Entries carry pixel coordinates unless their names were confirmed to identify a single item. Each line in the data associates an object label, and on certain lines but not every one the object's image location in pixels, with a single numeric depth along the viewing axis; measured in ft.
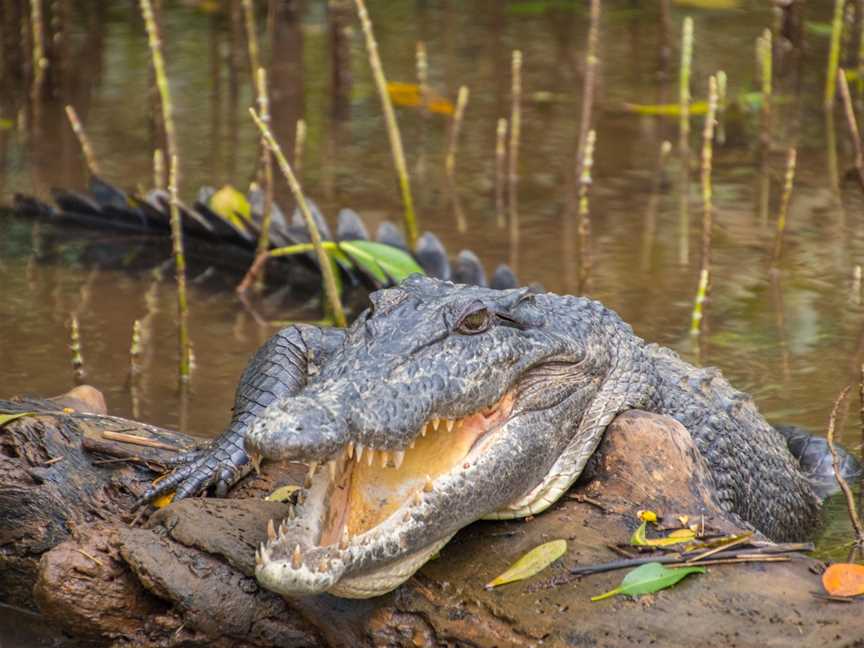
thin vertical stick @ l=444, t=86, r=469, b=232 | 50.42
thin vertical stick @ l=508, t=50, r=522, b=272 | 46.91
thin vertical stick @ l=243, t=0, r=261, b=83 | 49.37
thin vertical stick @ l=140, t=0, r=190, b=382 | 32.58
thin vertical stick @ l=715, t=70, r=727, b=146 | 54.09
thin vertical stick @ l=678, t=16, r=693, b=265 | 45.94
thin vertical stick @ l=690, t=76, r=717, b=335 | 35.55
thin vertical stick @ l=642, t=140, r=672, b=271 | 45.09
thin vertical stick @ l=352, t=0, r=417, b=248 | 38.40
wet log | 19.25
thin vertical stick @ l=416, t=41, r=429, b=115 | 53.01
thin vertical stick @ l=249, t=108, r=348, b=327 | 31.30
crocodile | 18.43
